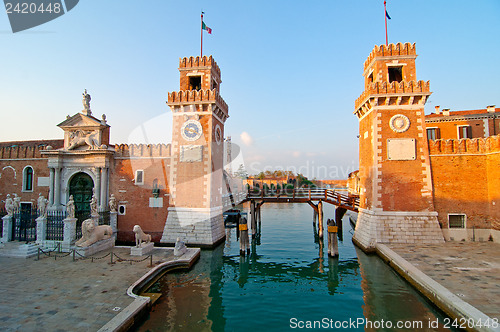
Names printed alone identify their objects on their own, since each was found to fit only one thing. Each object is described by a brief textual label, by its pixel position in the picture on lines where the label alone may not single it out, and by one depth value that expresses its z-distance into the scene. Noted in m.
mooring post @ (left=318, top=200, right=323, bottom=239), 23.01
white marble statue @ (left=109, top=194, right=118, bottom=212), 20.31
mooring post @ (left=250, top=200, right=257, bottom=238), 23.94
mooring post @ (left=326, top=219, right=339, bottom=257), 17.04
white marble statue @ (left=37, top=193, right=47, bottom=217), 16.32
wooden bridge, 22.11
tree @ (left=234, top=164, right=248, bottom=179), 90.39
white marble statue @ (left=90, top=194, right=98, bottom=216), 17.83
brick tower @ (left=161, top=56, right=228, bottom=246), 19.22
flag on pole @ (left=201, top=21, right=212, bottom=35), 21.06
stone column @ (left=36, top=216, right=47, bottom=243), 15.99
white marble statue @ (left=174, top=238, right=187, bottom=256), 15.33
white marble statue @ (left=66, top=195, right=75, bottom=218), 16.08
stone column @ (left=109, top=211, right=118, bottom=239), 20.56
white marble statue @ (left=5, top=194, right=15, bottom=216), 16.52
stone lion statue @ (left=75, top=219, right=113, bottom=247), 15.07
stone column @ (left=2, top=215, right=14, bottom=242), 16.31
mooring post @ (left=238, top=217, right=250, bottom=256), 17.89
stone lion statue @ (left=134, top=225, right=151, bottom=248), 15.53
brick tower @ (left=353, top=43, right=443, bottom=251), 17.23
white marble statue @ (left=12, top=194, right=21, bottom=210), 17.23
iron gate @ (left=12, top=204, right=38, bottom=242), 16.65
